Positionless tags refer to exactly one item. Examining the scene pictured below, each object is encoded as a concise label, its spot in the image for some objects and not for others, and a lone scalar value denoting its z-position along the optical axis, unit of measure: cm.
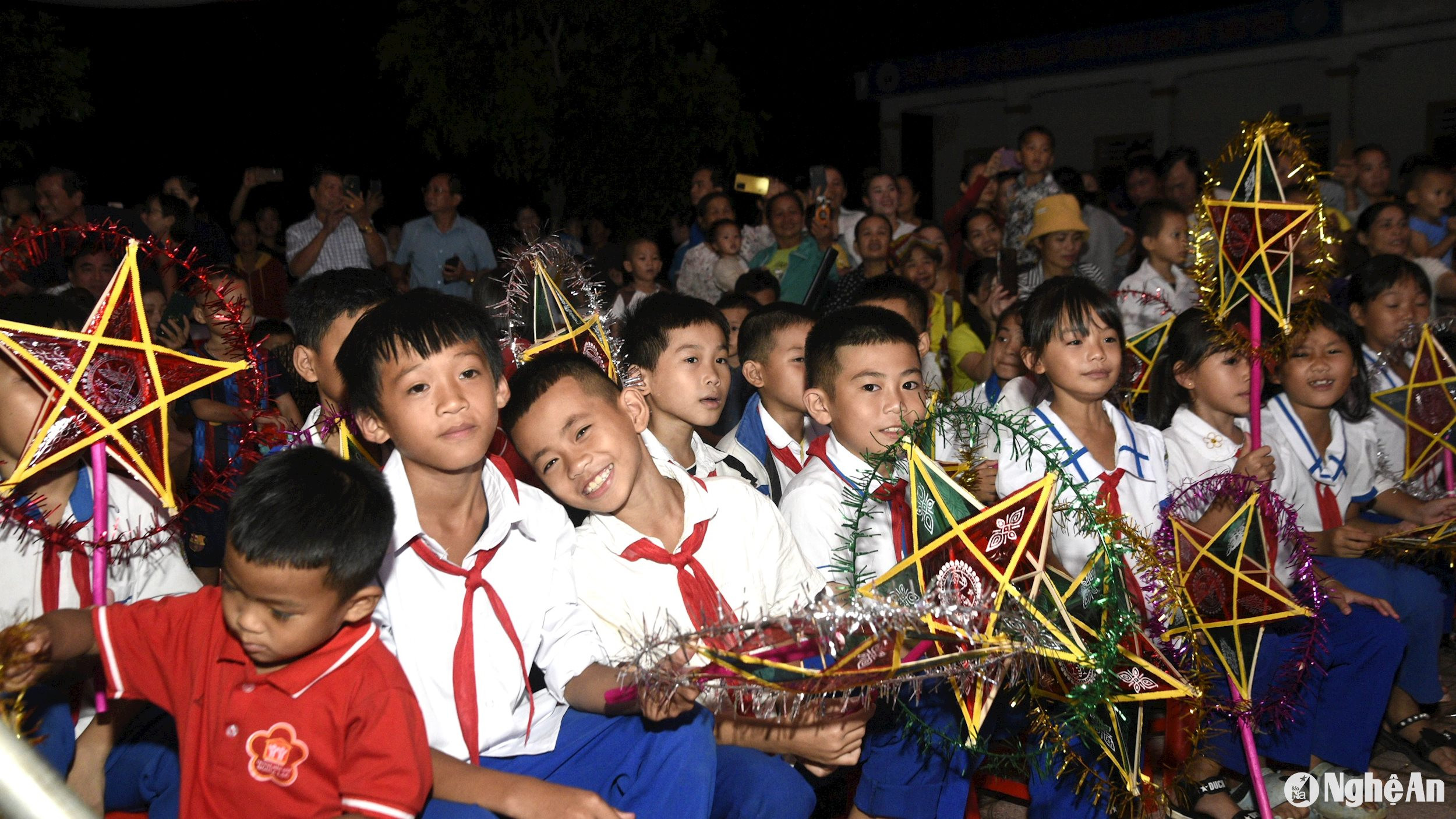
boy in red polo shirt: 155
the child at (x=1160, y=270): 441
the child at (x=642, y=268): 555
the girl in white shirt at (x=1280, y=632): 265
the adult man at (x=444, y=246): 579
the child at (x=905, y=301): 364
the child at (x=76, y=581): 184
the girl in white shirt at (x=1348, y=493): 303
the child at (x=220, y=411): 199
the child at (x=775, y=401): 318
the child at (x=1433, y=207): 541
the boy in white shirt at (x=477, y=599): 188
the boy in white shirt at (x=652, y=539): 202
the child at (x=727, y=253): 555
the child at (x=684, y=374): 295
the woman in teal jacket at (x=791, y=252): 526
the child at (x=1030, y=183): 541
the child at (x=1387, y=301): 366
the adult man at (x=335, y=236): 556
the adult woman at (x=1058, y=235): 467
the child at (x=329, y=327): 255
